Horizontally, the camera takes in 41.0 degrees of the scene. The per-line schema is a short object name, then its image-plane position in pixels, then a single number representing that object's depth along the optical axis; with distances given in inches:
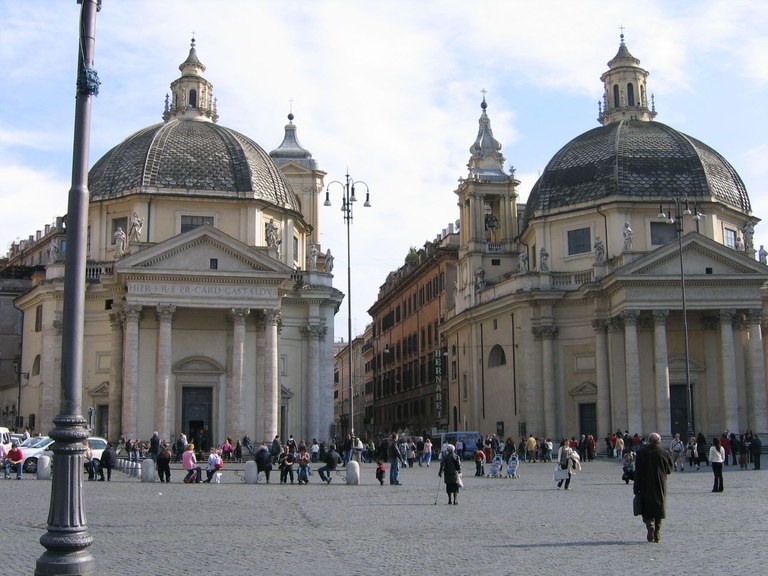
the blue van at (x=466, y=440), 2180.1
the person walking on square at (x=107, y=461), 1312.7
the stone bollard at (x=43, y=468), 1359.5
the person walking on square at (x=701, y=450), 1713.8
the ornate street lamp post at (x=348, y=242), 1510.8
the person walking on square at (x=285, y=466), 1320.1
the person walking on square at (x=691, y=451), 1582.2
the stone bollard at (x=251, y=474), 1311.5
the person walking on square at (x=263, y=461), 1309.2
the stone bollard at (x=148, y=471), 1283.2
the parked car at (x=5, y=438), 1569.4
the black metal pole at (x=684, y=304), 1708.2
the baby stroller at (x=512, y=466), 1393.9
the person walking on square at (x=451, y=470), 933.8
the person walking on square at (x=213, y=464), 1273.4
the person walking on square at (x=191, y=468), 1295.5
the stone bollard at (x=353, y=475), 1278.3
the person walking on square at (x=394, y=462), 1247.5
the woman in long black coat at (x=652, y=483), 605.0
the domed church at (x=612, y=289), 2020.2
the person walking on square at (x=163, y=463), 1285.7
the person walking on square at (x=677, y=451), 1469.0
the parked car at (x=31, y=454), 1505.9
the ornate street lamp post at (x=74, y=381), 425.4
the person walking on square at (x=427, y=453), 1926.7
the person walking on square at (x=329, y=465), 1305.4
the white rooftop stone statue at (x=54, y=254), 2191.2
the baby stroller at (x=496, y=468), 1421.0
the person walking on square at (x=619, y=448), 1881.2
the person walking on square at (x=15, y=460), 1343.5
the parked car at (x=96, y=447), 1479.7
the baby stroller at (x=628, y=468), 1188.5
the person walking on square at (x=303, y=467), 1289.5
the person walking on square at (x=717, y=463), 1047.0
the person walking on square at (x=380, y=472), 1229.7
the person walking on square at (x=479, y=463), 1475.1
